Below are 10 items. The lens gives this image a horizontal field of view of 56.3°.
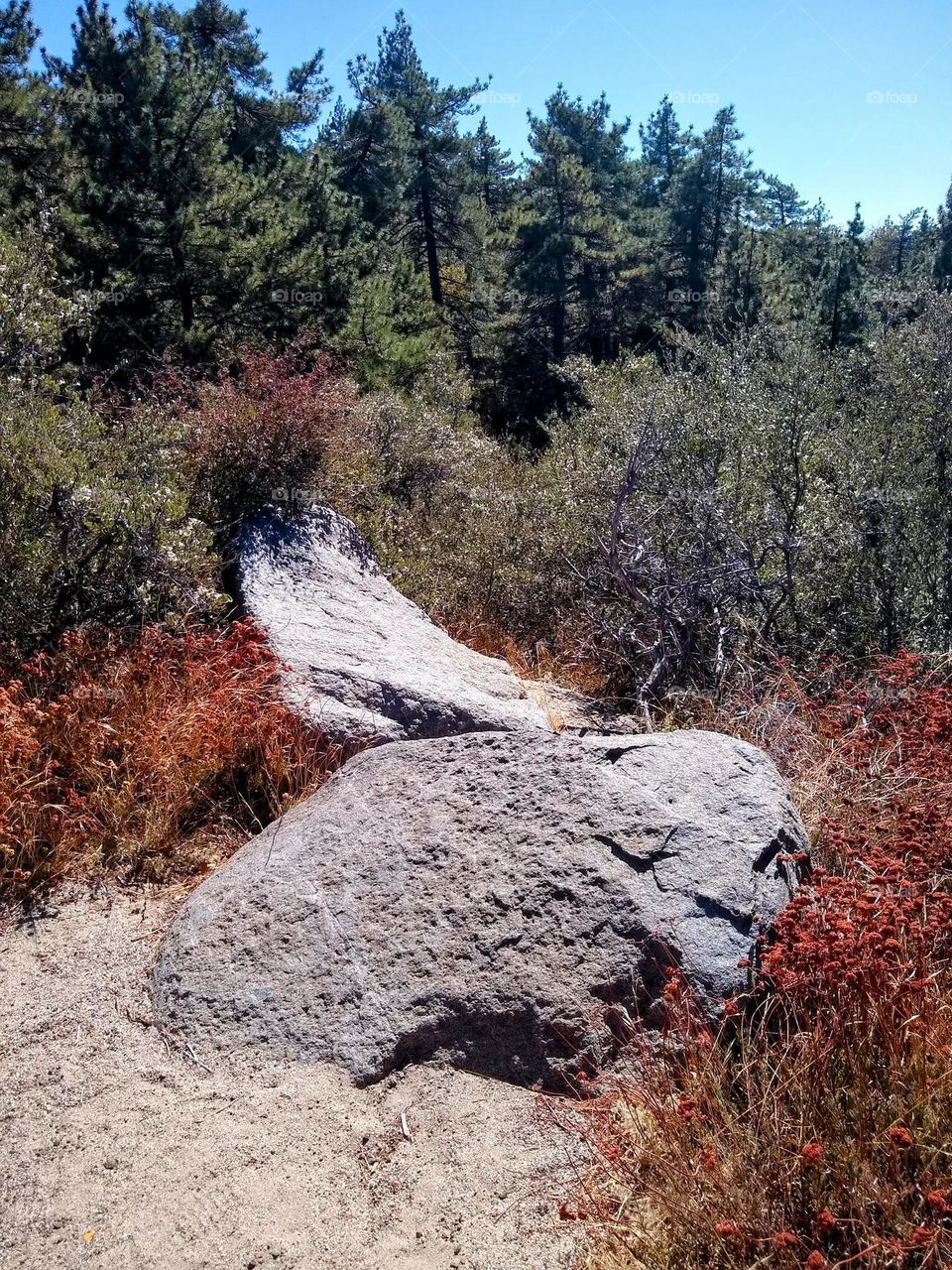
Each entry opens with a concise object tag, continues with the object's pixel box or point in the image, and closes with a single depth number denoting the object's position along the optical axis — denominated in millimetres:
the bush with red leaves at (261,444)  7090
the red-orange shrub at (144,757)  4180
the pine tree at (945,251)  39250
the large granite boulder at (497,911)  3018
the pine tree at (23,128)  10734
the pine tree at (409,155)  21781
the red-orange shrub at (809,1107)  2127
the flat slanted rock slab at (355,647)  5176
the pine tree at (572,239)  23656
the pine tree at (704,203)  26547
